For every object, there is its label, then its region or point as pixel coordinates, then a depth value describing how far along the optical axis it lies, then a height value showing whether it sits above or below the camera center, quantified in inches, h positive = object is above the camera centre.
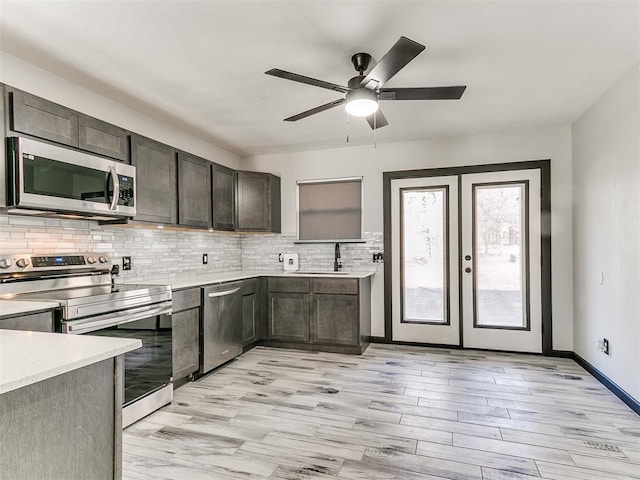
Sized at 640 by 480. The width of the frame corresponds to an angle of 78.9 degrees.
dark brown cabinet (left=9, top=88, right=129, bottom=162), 91.0 +29.6
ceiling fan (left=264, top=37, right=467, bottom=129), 85.4 +35.4
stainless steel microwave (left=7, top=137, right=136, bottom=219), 88.5 +14.7
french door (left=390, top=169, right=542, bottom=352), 163.0 -10.8
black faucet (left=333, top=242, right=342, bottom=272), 186.9 -12.1
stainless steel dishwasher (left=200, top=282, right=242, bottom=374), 134.4 -32.1
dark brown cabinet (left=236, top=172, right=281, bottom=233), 183.2 +17.0
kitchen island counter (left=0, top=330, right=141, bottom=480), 39.4 -19.0
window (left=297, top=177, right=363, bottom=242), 189.3 +13.4
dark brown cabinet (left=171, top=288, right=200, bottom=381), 120.6 -30.1
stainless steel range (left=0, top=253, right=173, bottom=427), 90.5 -17.0
